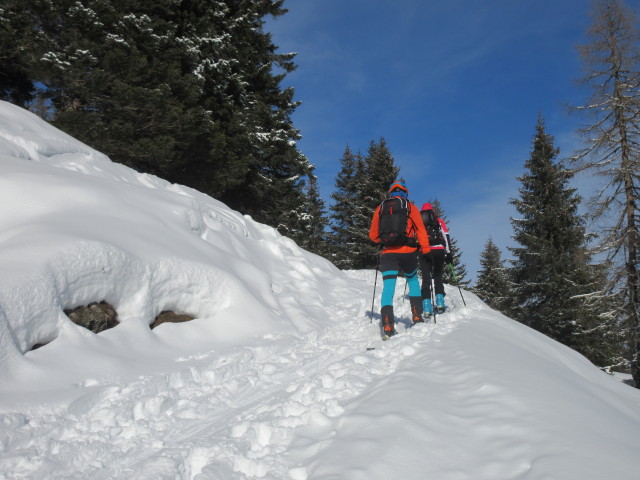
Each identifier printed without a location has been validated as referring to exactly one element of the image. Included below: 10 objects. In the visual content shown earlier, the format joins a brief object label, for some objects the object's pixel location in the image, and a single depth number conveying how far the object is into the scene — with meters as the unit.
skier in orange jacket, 5.86
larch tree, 11.13
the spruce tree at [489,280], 34.31
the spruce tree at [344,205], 30.67
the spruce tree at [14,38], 10.30
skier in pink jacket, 7.80
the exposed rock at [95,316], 4.05
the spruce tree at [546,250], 17.62
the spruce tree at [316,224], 32.75
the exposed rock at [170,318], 5.03
